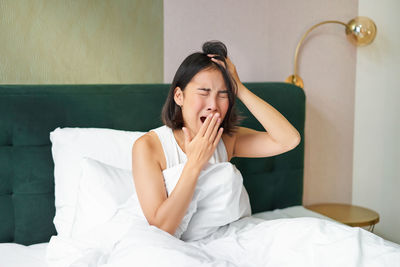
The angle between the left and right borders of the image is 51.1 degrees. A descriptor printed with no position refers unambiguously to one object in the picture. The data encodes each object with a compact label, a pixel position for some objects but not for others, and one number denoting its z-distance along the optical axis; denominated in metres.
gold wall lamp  2.38
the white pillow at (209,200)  1.46
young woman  1.40
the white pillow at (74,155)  1.72
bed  1.74
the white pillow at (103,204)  1.51
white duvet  1.16
